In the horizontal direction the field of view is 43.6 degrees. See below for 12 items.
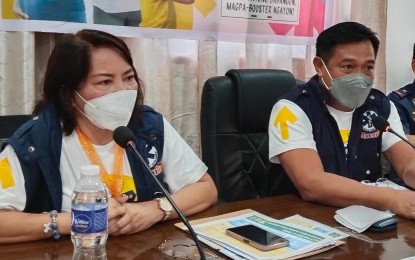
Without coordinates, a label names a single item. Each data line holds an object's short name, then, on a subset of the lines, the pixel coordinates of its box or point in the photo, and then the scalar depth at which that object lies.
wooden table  1.08
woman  1.27
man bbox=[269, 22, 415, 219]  1.73
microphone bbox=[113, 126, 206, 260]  1.12
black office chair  1.84
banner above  1.86
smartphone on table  1.10
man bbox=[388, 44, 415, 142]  2.55
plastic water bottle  0.97
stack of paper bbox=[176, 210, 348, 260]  1.08
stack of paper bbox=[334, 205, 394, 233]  1.26
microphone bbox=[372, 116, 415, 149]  1.51
